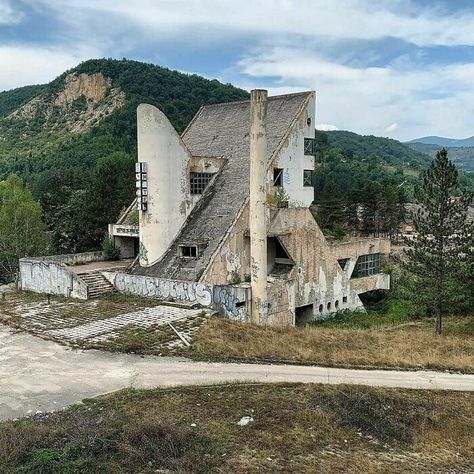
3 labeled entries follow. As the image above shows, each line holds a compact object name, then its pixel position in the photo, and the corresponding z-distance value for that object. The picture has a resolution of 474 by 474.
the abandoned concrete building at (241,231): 29.12
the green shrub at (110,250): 40.31
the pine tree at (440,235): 29.83
